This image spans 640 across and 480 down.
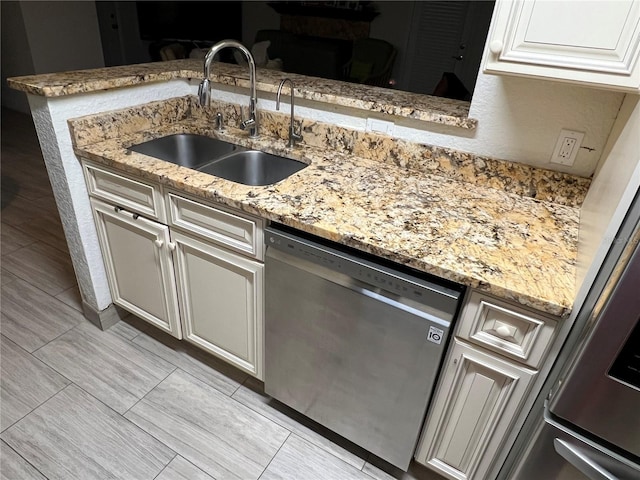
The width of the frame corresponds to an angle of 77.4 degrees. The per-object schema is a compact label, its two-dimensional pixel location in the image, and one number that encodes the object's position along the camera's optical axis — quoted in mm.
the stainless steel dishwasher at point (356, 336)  1058
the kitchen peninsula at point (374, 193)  992
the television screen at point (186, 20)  4266
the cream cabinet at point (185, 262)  1349
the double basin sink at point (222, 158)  1641
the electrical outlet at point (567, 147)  1254
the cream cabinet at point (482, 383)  972
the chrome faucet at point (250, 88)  1423
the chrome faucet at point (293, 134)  1614
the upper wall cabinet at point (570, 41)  883
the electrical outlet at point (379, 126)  1527
